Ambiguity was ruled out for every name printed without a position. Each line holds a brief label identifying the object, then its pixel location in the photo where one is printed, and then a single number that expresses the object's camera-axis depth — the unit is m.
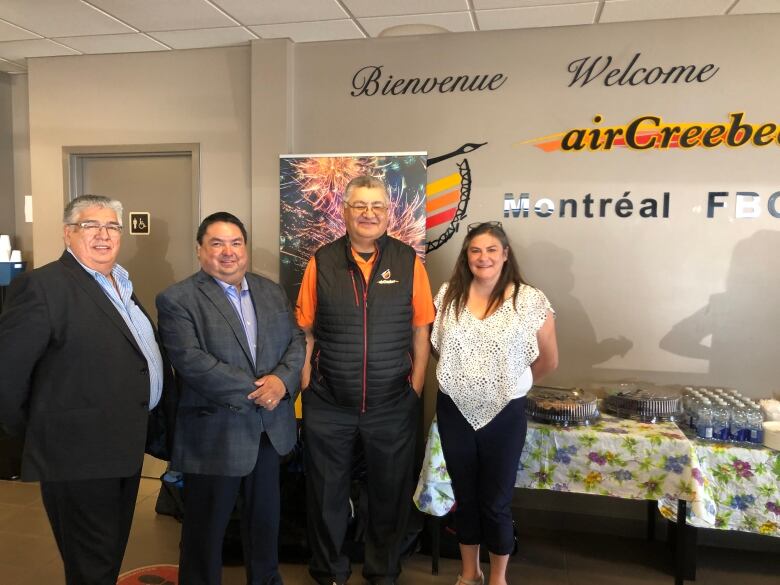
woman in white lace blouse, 2.15
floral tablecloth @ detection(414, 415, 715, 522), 2.36
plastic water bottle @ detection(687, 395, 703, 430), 2.59
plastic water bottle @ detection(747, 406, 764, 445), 2.43
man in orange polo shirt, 2.25
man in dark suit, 1.70
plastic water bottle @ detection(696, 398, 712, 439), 2.50
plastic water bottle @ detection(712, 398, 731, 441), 2.48
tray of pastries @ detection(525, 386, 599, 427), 2.55
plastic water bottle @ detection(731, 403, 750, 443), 2.45
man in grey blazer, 1.96
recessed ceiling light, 3.09
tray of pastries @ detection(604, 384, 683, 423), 2.61
